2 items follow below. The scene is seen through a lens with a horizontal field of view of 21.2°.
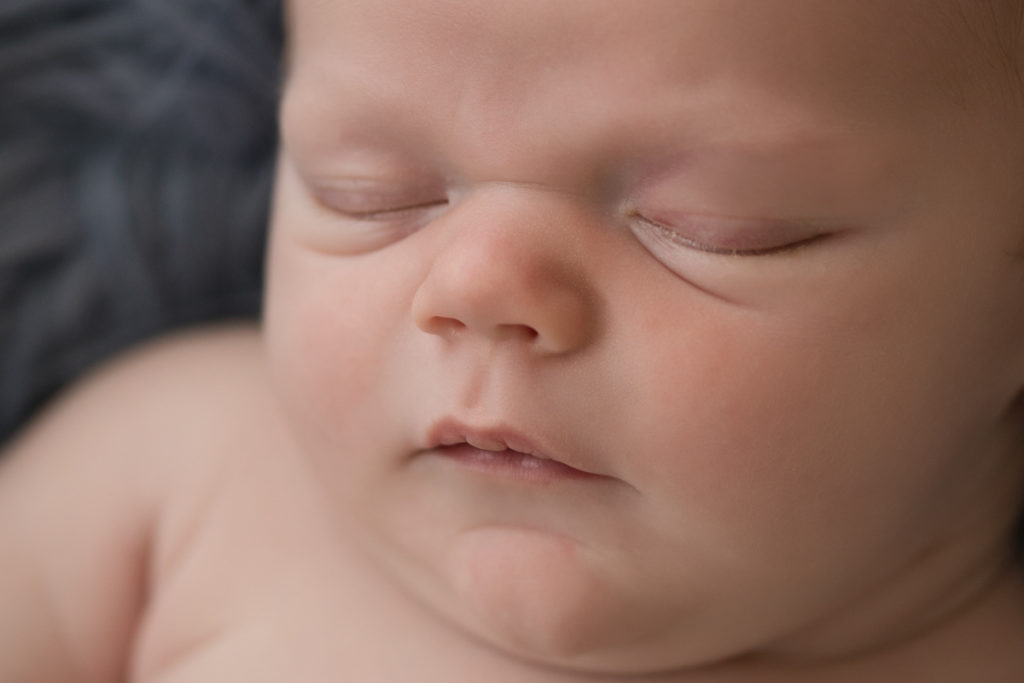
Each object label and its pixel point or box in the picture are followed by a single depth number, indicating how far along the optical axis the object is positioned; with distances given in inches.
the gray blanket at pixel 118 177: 15.3
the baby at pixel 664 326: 11.7
